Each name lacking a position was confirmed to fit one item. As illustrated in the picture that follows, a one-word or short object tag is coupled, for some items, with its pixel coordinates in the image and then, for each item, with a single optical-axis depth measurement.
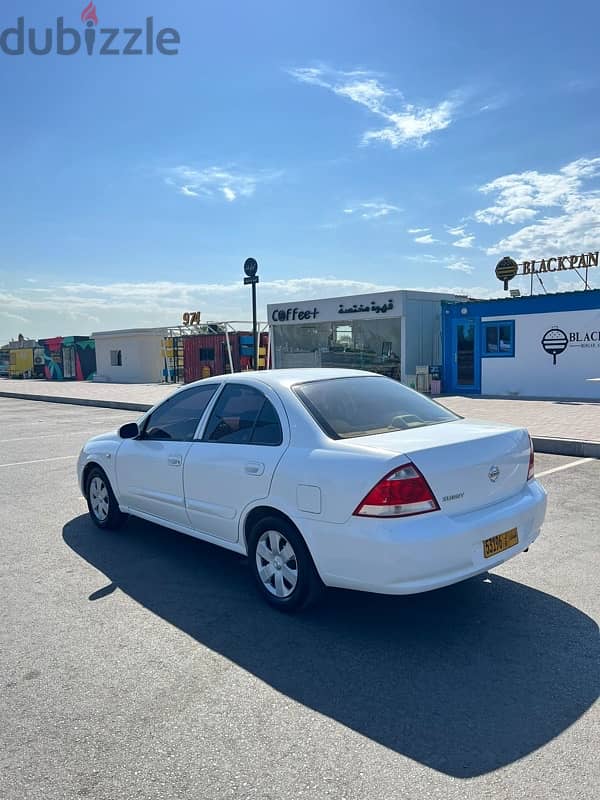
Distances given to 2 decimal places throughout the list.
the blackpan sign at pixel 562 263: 24.36
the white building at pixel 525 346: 18.47
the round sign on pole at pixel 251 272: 20.14
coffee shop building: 21.67
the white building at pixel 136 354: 36.72
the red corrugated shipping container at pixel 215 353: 30.73
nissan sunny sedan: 3.53
